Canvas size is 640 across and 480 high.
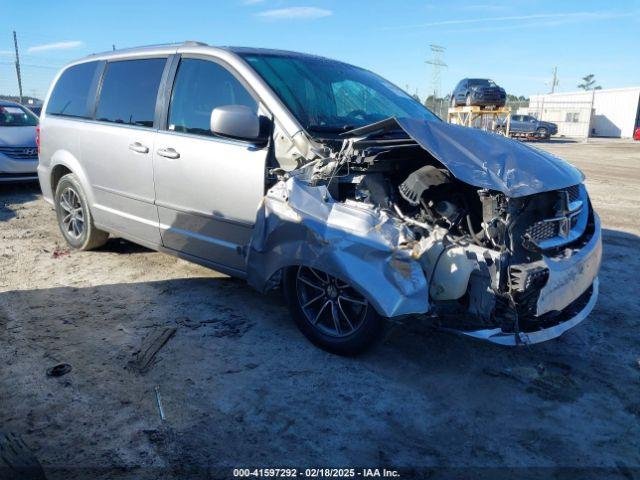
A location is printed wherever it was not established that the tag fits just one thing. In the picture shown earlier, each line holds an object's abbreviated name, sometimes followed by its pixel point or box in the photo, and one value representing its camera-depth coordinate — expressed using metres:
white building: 34.34
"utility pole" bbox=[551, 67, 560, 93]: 65.69
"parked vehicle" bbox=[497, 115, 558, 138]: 29.97
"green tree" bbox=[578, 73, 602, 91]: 91.56
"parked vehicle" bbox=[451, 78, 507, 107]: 19.38
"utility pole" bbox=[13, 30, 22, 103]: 33.50
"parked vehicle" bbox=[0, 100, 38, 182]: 8.41
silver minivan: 2.74
